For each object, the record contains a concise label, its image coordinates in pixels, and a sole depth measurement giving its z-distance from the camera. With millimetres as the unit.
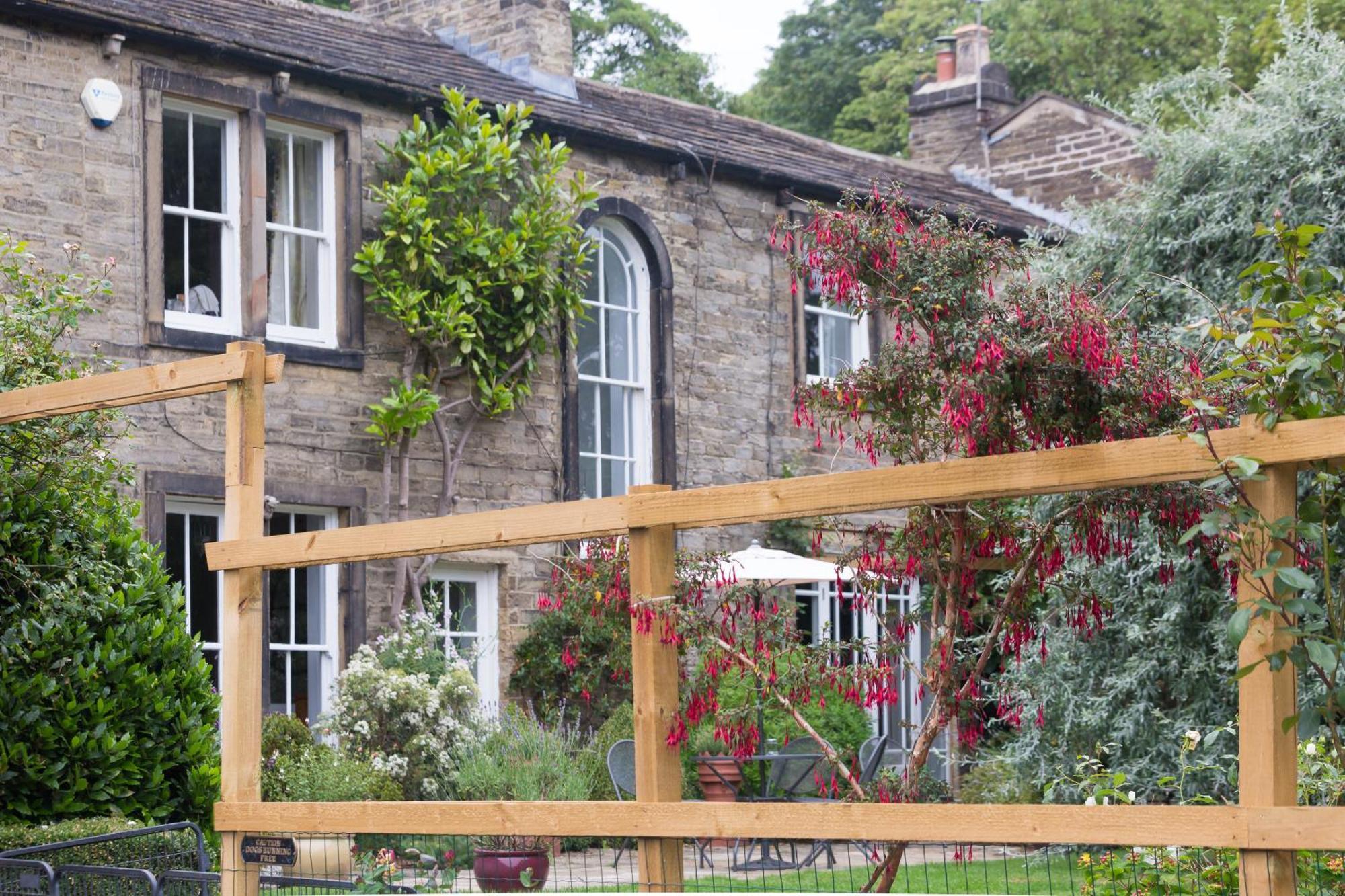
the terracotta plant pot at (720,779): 13672
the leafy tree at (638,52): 37369
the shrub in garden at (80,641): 8922
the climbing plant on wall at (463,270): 13812
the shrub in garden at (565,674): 14492
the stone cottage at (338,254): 12500
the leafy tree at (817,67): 40875
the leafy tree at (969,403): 5336
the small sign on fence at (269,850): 5918
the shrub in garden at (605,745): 12852
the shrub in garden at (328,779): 11125
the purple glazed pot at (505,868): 9266
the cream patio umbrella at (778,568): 13352
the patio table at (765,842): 10285
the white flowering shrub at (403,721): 12281
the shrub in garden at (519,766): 11578
